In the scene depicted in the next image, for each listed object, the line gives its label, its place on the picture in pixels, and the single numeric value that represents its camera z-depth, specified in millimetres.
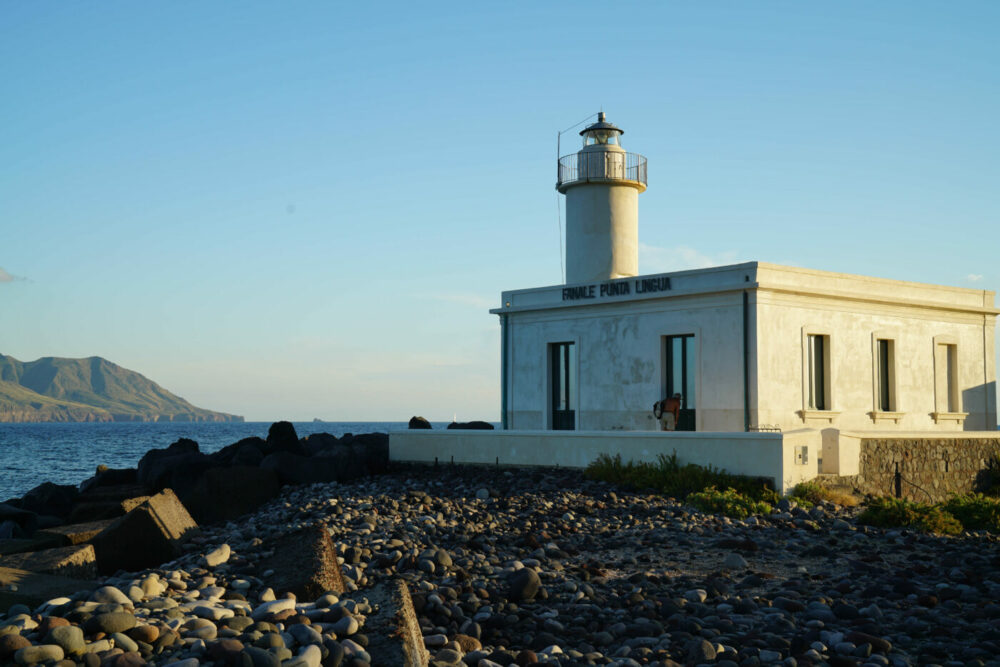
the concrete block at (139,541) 10672
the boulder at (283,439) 22562
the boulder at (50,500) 19758
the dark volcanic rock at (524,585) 9109
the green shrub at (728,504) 13616
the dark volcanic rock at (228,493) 15469
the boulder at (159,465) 19547
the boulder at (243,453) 21031
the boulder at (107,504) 15117
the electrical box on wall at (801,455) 15070
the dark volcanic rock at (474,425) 22900
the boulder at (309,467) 18344
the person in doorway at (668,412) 19328
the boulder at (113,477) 22375
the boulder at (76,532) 12062
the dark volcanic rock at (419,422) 26388
